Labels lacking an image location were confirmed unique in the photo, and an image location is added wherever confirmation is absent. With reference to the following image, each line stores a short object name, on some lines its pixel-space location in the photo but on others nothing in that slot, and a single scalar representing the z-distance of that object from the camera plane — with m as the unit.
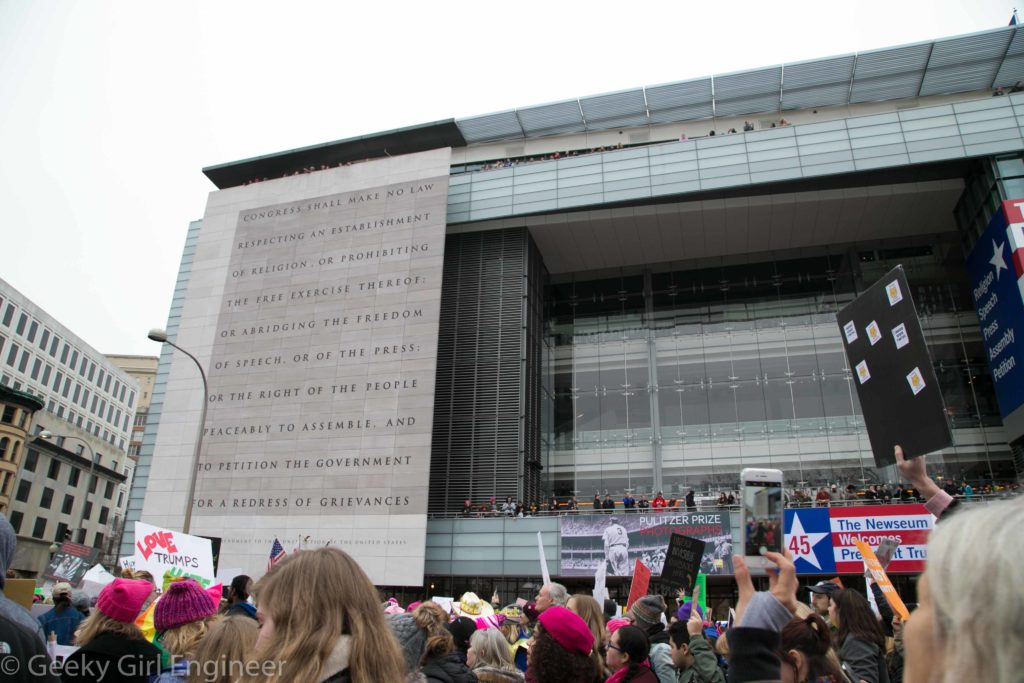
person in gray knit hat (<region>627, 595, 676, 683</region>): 7.09
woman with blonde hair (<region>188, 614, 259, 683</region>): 3.75
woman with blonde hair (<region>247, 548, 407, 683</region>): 2.76
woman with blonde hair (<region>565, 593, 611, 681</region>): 7.21
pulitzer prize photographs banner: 28.98
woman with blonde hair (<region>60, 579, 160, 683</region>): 4.23
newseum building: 32.78
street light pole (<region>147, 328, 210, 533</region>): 18.83
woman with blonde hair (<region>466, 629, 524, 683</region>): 6.21
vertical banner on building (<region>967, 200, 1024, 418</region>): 29.67
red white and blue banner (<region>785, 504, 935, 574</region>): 26.86
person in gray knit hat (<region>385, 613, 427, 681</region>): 4.29
